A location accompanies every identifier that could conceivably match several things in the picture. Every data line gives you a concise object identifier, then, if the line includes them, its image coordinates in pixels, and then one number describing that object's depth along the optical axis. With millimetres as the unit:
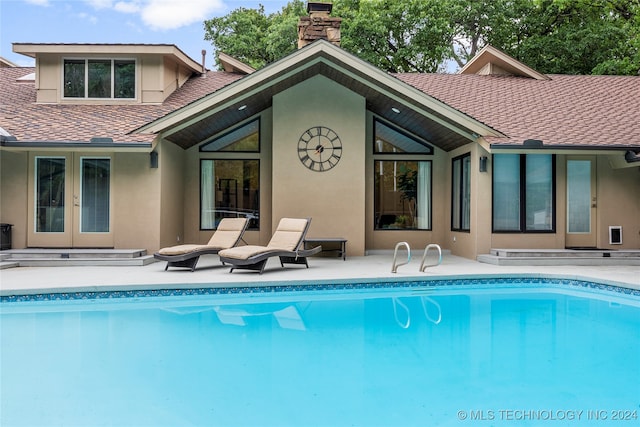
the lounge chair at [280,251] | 8828
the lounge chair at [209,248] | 9141
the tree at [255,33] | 23453
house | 10844
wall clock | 11867
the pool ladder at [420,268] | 8906
